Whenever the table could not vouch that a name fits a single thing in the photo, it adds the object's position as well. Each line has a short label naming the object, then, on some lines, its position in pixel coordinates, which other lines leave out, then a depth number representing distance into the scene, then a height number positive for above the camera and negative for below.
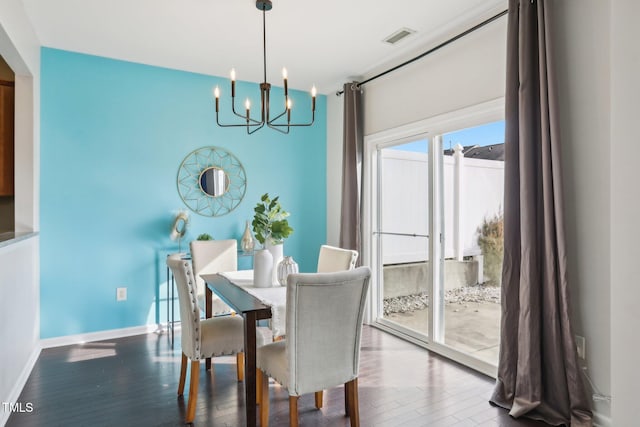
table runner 2.06 -0.48
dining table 2.02 -0.53
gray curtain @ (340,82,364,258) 4.10 +0.46
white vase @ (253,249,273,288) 2.54 -0.37
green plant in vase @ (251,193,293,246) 2.54 -0.09
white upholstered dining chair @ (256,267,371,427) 1.83 -0.62
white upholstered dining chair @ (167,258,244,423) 2.20 -0.73
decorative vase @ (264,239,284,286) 2.64 -0.28
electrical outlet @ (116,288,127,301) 3.74 -0.77
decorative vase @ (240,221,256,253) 4.09 -0.30
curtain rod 2.71 +1.36
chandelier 2.36 +0.78
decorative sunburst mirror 4.05 +0.35
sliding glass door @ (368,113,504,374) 3.01 -0.22
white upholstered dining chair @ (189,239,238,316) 3.44 -0.40
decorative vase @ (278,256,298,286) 2.55 -0.36
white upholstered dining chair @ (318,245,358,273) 2.88 -0.35
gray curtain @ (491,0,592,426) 2.20 -0.22
